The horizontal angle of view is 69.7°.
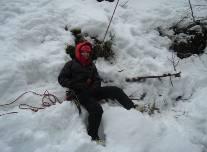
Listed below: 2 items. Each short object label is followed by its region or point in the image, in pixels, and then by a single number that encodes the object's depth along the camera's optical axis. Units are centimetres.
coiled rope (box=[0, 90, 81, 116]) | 249
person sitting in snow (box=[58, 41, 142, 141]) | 256
